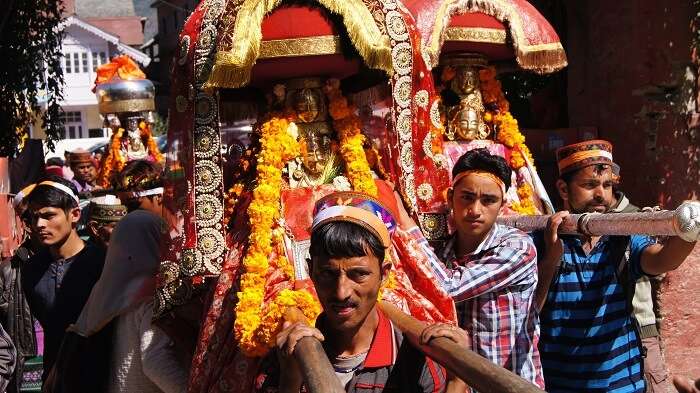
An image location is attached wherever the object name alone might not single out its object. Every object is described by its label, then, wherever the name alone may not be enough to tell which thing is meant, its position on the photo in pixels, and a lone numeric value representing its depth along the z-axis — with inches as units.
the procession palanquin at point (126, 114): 467.5
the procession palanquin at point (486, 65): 243.0
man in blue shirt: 174.2
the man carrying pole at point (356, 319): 117.1
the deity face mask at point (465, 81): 257.3
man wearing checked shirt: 161.3
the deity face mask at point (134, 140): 466.6
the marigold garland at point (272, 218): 148.0
